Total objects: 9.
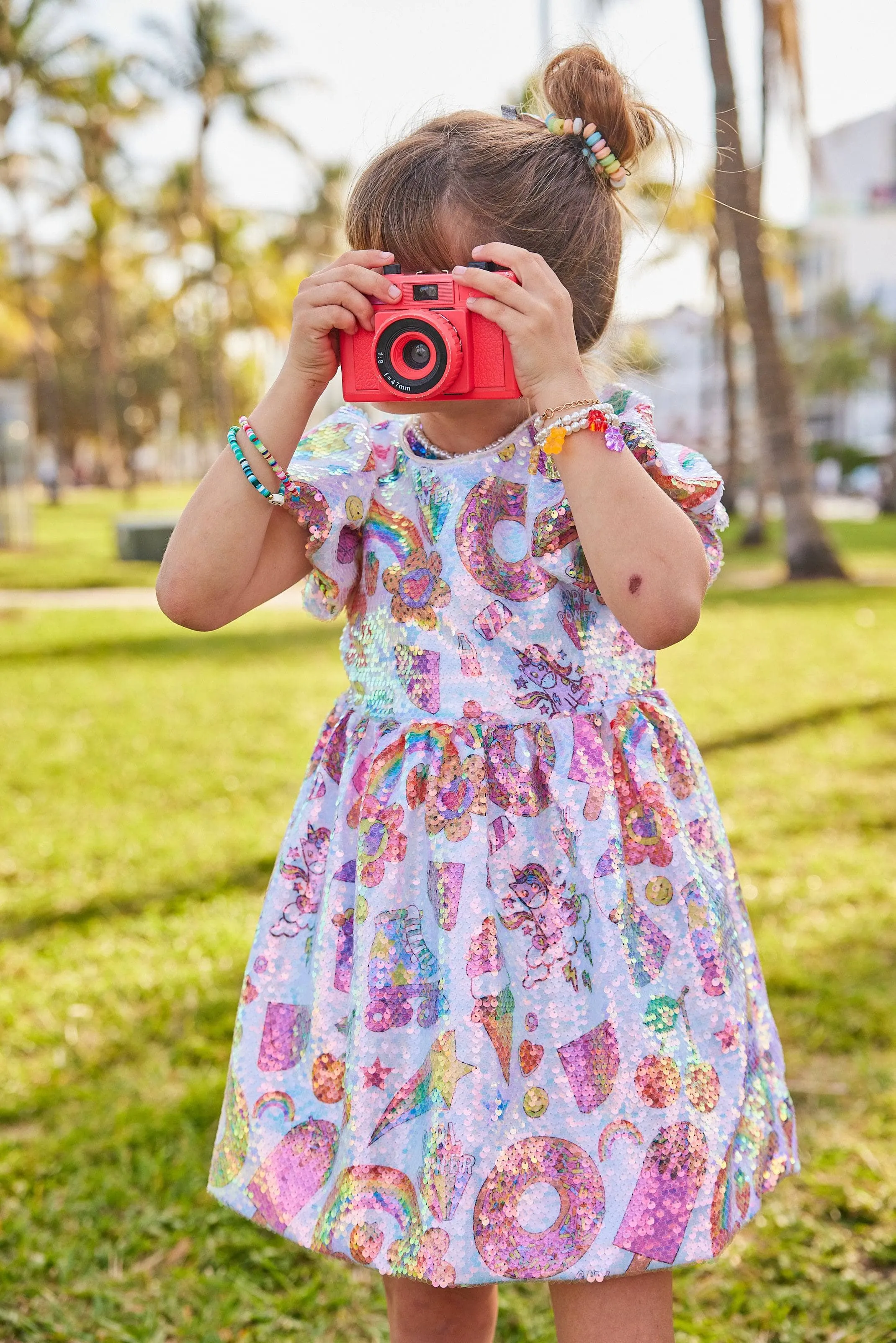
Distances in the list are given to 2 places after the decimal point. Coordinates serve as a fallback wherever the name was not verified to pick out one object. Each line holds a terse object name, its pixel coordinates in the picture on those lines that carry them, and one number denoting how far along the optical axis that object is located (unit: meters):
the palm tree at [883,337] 36.72
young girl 1.41
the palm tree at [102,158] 27.66
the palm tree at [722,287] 18.55
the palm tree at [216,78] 25.41
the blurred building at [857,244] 59.31
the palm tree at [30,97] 26.11
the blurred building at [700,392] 37.00
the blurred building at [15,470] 16.31
